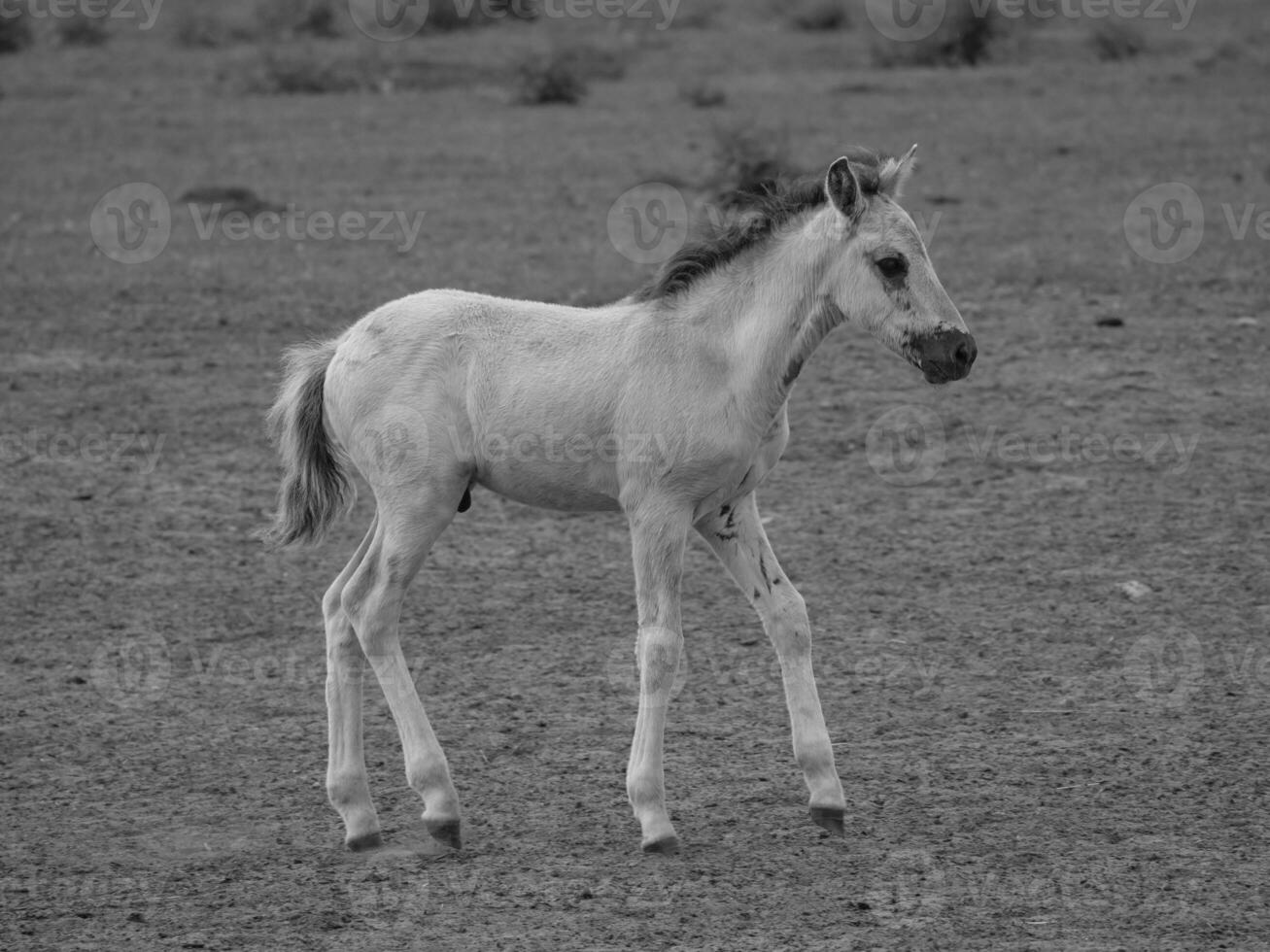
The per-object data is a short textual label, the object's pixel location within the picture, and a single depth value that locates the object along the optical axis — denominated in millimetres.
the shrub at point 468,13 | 36094
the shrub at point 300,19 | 35906
